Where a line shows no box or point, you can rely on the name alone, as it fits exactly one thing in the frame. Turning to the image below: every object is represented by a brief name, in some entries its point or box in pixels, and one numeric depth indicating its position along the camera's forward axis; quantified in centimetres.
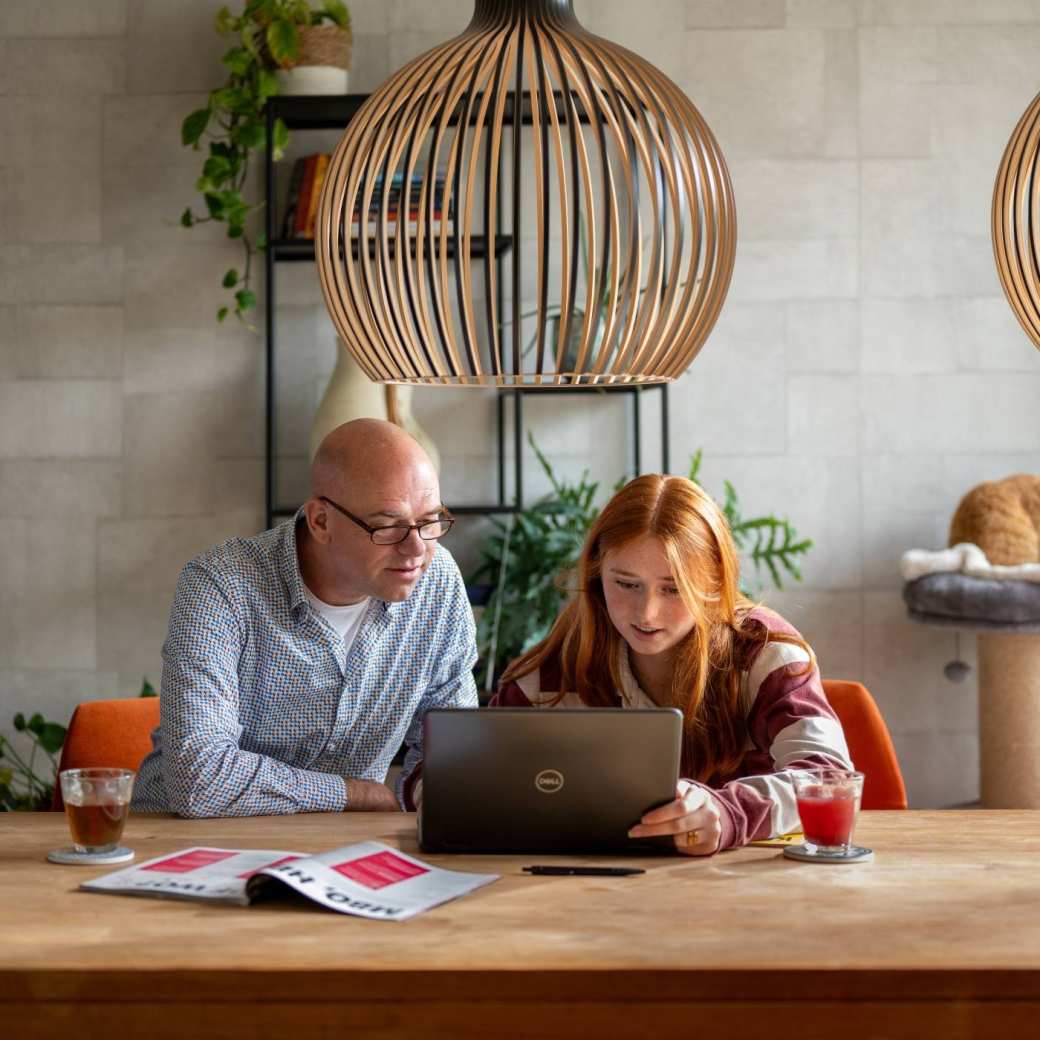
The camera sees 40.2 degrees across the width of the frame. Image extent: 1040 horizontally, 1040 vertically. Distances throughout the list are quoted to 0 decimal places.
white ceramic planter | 386
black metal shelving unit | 380
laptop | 168
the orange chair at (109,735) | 227
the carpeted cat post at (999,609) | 371
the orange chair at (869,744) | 222
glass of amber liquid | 169
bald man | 213
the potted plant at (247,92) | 383
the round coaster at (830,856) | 169
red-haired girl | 204
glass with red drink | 168
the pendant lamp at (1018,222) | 163
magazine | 150
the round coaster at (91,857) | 169
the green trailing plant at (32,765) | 369
